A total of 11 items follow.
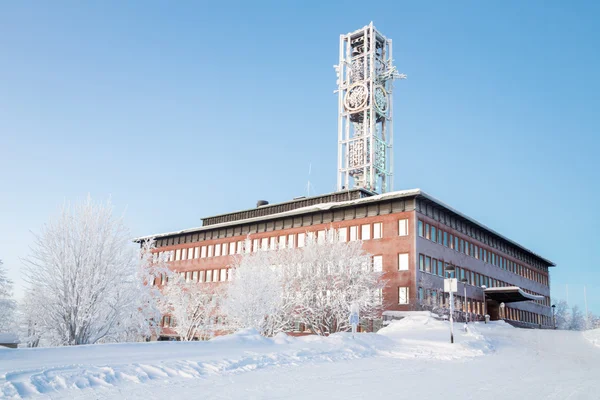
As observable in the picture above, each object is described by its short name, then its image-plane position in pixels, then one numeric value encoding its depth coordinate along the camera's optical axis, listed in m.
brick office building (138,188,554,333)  47.56
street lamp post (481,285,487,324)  57.59
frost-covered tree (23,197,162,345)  23.31
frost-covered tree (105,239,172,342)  26.80
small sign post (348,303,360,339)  23.16
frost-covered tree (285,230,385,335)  39.12
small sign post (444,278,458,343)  24.67
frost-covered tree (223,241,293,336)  41.16
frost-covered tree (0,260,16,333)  38.25
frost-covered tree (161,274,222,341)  54.81
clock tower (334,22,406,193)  84.12
